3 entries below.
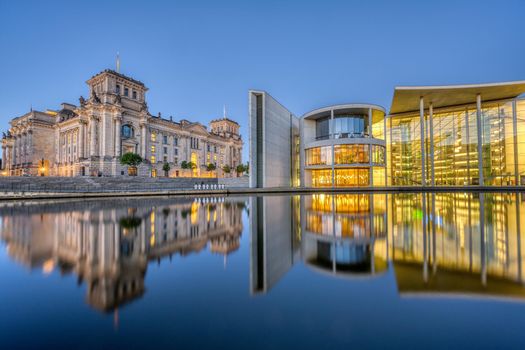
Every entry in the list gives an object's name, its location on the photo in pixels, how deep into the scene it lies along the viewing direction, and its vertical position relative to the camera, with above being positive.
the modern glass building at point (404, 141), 36.00 +5.79
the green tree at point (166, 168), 63.47 +2.54
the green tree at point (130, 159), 50.38 +3.85
